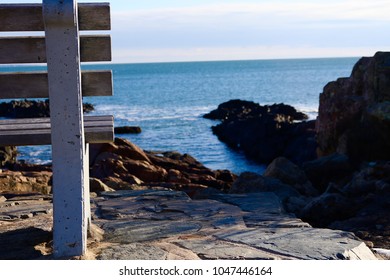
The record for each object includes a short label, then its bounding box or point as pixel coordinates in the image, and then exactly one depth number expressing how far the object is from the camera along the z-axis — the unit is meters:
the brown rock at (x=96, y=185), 7.79
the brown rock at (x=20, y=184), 7.76
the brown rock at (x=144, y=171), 13.86
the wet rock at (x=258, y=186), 9.05
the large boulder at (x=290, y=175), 11.62
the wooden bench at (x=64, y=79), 3.78
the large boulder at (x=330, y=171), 12.61
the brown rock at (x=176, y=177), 13.71
